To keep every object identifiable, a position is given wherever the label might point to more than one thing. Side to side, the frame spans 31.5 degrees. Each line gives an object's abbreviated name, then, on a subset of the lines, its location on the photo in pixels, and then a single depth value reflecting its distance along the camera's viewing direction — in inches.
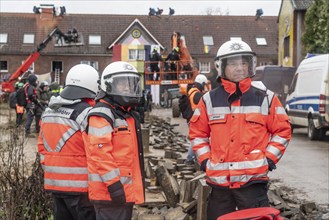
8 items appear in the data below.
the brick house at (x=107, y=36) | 2132.1
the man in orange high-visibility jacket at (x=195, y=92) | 436.6
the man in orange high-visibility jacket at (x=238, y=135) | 194.9
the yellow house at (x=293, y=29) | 1285.7
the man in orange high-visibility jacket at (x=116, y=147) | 188.1
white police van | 651.5
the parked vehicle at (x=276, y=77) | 934.2
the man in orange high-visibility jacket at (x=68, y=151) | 209.0
